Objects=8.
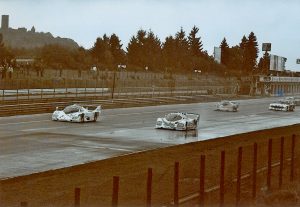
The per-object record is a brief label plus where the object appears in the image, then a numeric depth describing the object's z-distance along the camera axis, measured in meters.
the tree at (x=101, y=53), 137.62
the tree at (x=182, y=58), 161.50
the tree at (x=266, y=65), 148.50
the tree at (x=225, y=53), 191.88
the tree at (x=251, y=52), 190.38
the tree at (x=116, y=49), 146.36
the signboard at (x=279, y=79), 129.62
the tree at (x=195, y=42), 193.38
